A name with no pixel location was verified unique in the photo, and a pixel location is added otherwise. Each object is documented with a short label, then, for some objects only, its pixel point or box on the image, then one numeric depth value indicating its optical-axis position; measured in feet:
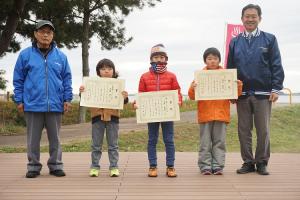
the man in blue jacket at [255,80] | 19.11
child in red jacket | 18.71
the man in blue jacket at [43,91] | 18.74
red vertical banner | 41.81
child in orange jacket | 19.33
